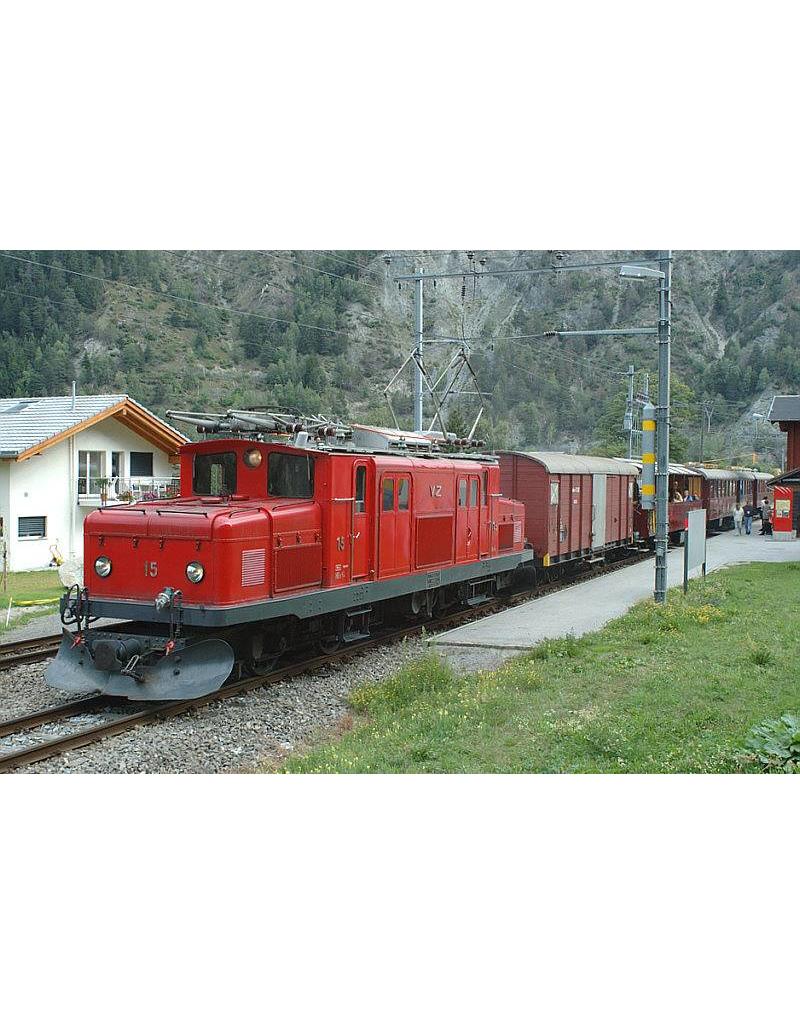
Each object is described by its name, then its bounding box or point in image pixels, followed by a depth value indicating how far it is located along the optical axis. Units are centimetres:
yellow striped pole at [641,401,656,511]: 1700
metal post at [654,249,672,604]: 1666
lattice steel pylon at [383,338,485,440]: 1690
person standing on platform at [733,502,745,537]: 3997
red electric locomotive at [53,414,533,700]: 1047
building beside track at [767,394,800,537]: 3553
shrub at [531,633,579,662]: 1280
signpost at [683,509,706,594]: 1836
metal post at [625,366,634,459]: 3805
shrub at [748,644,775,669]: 1170
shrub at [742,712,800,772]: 773
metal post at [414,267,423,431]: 2092
